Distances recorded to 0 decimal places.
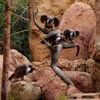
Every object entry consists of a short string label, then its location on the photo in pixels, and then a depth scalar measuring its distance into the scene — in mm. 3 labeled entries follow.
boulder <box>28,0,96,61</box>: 15102
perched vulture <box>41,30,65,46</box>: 10444
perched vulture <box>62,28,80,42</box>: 11297
